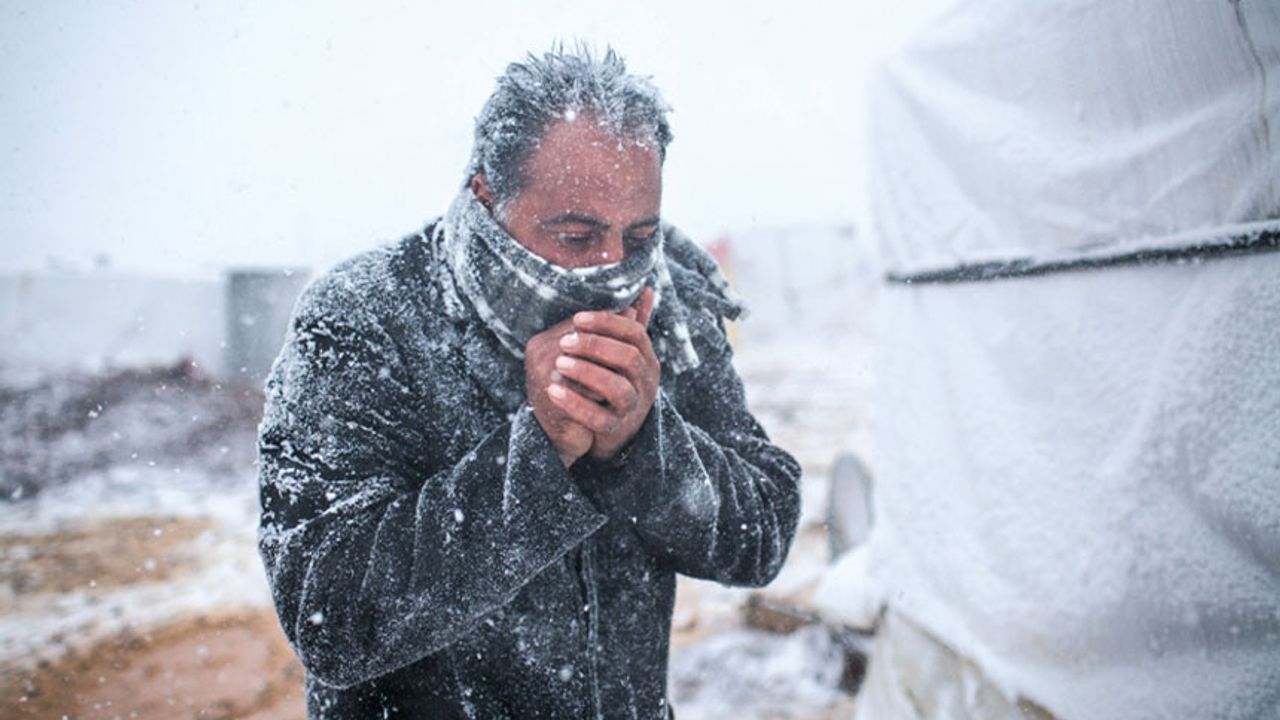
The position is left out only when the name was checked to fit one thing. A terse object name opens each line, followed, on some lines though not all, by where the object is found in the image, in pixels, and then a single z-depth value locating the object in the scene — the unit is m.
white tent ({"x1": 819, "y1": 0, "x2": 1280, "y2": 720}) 1.58
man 1.00
